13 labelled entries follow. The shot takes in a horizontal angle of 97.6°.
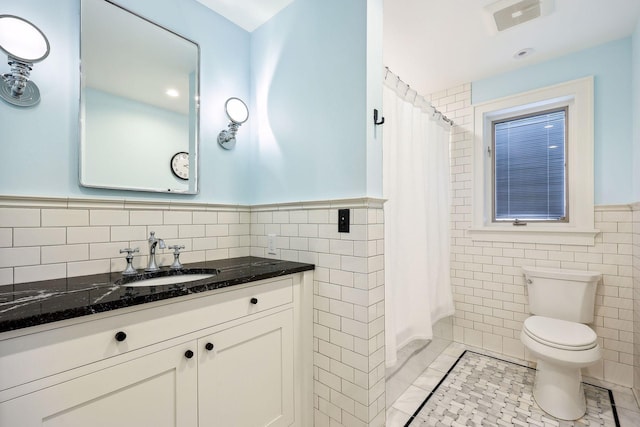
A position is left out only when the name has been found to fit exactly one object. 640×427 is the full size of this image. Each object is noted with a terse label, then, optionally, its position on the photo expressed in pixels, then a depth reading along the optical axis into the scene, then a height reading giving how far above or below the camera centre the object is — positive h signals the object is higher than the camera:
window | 2.05 +0.39
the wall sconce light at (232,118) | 1.69 +0.59
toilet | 1.59 -0.73
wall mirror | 1.29 +0.57
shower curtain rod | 1.62 +0.82
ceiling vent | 1.58 +1.20
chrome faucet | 1.38 -0.17
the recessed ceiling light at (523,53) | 2.06 +1.20
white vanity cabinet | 0.74 -0.51
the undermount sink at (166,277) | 1.25 -0.31
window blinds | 2.23 +0.39
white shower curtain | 1.65 -0.04
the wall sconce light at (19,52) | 1.03 +0.61
